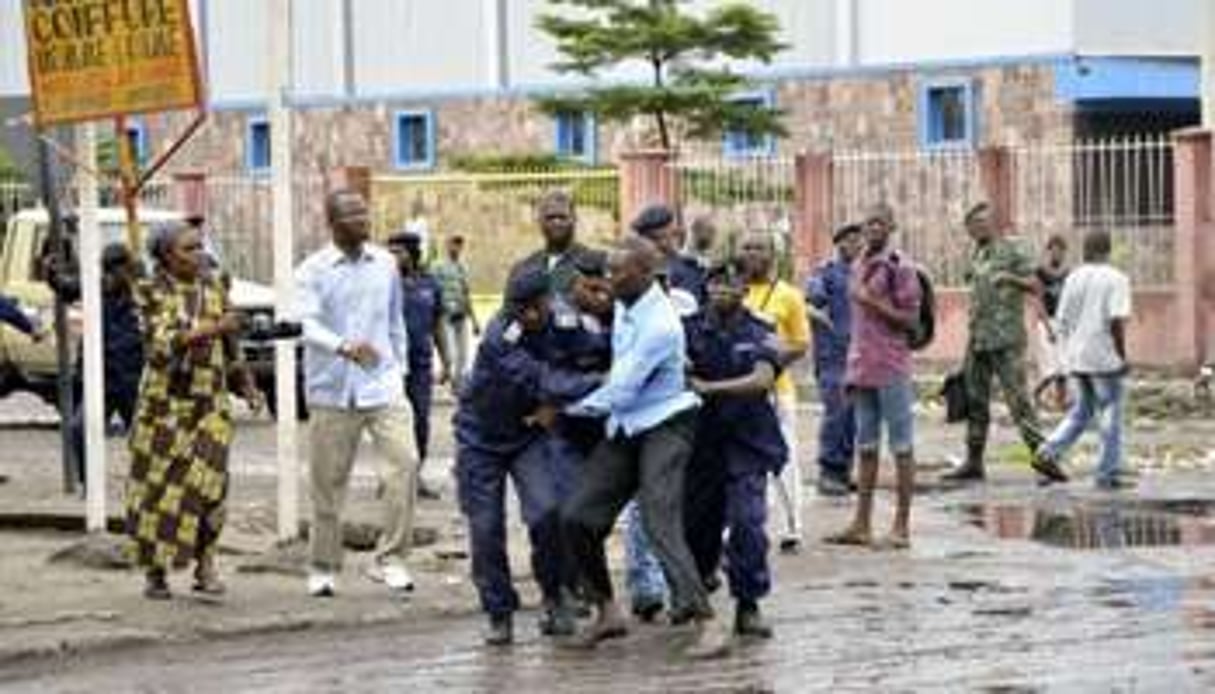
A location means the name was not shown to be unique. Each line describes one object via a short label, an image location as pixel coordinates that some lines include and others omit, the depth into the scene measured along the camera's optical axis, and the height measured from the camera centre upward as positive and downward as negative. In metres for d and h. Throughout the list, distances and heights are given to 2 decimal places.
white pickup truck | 23.67 -0.97
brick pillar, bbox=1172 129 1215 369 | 28.58 -0.70
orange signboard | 13.62 +0.71
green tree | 37.50 +1.87
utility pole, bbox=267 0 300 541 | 13.74 -0.28
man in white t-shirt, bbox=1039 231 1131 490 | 17.91 -1.14
